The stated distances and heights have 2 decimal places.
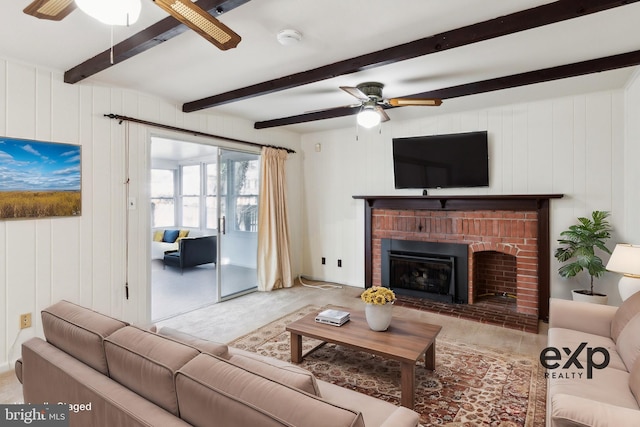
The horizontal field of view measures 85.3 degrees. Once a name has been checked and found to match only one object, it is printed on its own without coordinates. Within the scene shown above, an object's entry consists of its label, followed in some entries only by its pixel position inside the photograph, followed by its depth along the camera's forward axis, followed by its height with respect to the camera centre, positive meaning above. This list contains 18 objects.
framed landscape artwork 2.71 +0.28
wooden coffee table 2.21 -0.91
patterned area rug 2.16 -1.25
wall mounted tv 4.27 +0.64
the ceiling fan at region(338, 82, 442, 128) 3.16 +1.00
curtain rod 3.37 +0.94
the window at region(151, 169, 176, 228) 7.79 +0.30
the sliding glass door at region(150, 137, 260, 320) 4.69 -0.20
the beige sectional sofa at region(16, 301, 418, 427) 1.02 -0.59
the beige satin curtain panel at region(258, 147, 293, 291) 5.05 -0.24
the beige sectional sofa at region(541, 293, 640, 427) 1.32 -0.84
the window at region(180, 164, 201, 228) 7.62 +0.36
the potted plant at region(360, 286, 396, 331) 2.56 -0.72
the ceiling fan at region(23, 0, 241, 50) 1.39 +0.83
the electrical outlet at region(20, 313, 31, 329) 2.80 -0.87
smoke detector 2.31 +1.19
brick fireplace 3.91 -0.29
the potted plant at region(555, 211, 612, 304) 3.37 -0.40
